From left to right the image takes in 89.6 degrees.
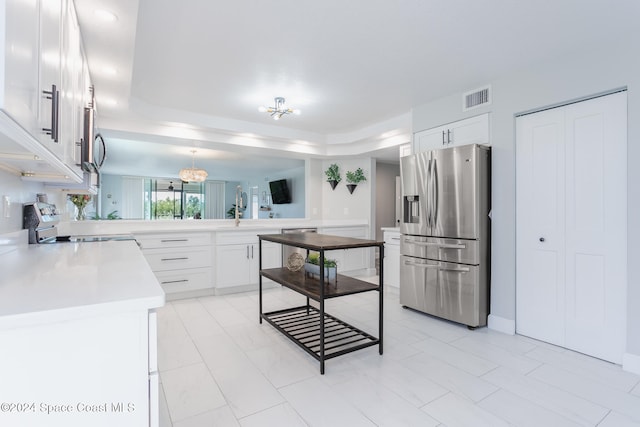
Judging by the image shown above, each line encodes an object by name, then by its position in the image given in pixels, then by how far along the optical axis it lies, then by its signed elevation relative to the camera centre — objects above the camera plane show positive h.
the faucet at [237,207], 4.68 +0.12
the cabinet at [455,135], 3.27 +0.90
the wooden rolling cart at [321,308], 2.39 -0.75
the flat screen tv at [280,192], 8.65 +0.64
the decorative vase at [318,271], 2.72 -0.49
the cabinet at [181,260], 3.99 -0.58
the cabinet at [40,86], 0.78 +0.42
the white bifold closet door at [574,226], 2.43 -0.08
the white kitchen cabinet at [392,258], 4.30 -0.57
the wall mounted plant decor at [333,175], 5.75 +0.73
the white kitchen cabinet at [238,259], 4.35 -0.62
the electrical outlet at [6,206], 1.74 +0.05
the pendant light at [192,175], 6.46 +0.82
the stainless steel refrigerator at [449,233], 3.06 -0.17
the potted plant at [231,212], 11.26 +0.12
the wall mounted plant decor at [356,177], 5.63 +0.68
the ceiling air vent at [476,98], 3.21 +1.21
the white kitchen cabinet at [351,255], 5.33 -0.66
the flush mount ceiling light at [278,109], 3.59 +1.22
